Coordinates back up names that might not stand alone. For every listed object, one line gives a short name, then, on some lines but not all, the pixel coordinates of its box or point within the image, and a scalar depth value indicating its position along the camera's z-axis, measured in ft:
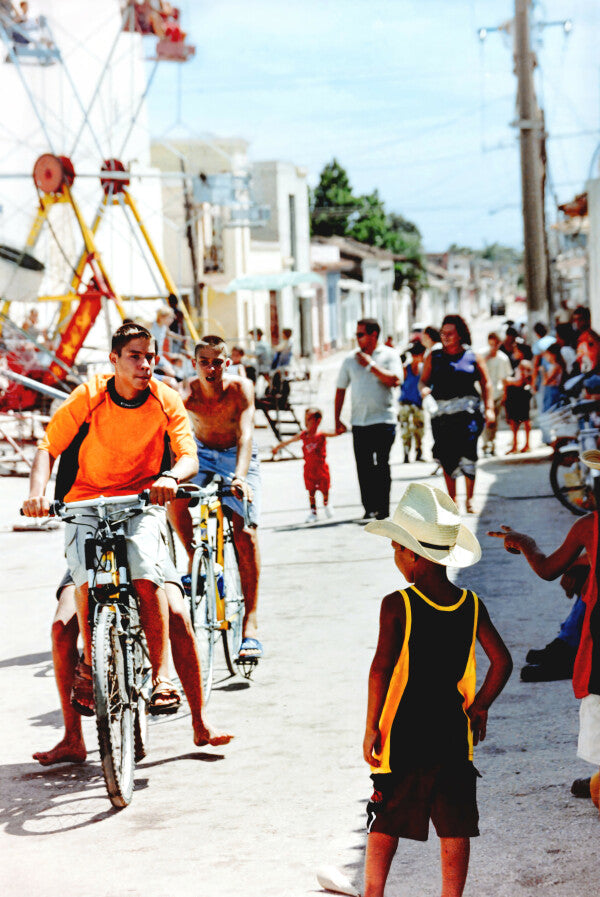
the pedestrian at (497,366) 63.31
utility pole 79.82
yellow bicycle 22.27
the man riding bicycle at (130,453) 18.31
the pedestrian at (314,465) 41.39
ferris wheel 70.64
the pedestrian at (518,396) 59.26
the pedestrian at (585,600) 14.38
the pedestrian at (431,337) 48.52
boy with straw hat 12.26
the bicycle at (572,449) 39.96
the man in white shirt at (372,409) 39.81
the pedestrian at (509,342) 70.08
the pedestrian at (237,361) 53.78
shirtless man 23.66
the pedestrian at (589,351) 38.37
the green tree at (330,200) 243.81
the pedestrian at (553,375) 55.57
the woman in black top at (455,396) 39.11
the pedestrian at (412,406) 56.70
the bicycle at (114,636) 17.01
